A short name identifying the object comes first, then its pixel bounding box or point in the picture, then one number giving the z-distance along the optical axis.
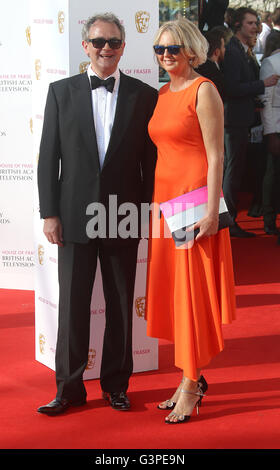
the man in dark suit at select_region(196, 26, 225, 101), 6.77
